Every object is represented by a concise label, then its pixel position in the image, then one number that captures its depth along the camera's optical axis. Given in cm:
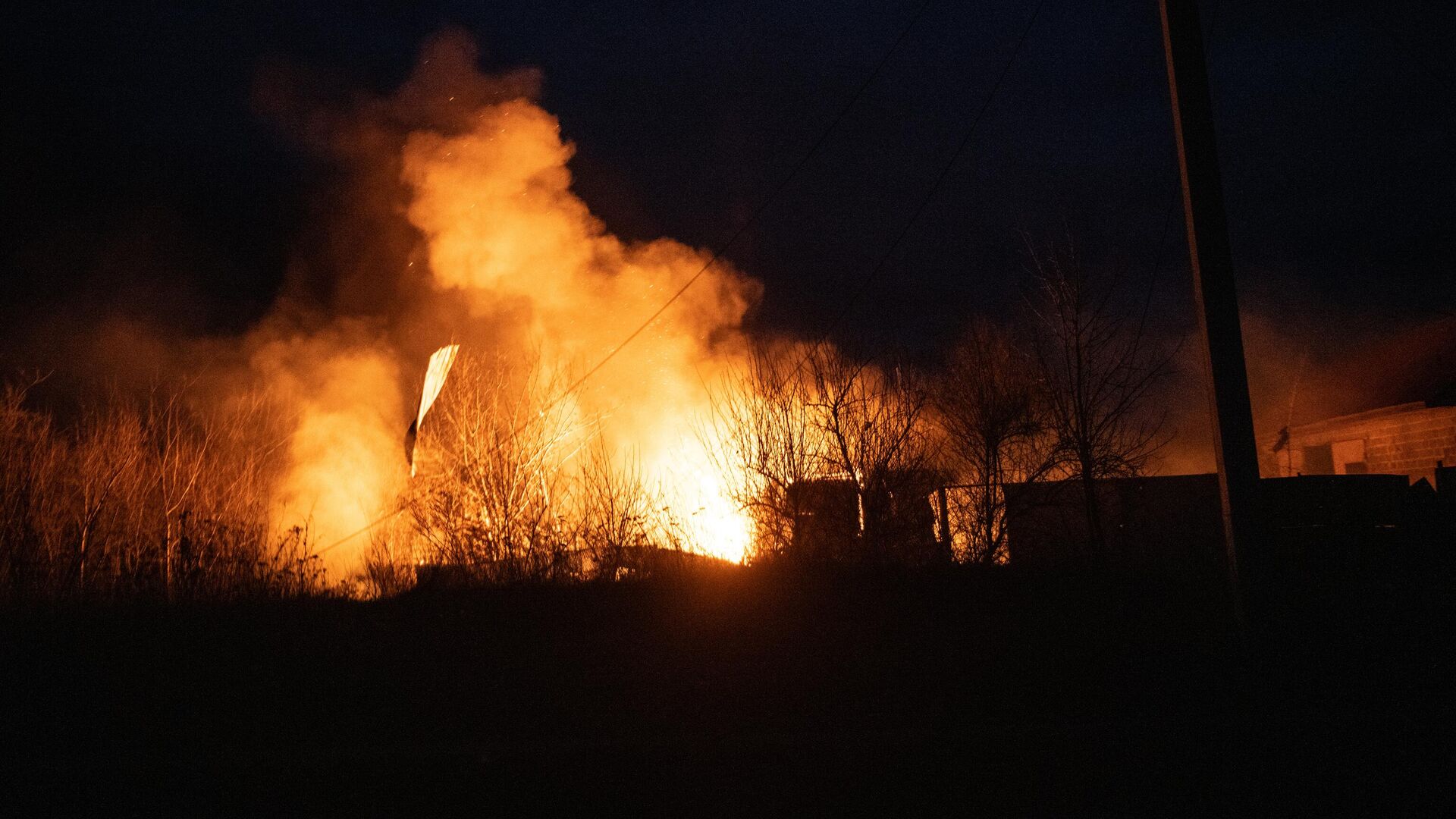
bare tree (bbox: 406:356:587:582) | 1052
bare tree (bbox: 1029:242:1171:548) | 1198
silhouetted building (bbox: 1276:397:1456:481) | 1975
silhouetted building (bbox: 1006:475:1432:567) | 1153
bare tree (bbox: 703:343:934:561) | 1045
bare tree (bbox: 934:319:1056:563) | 1112
